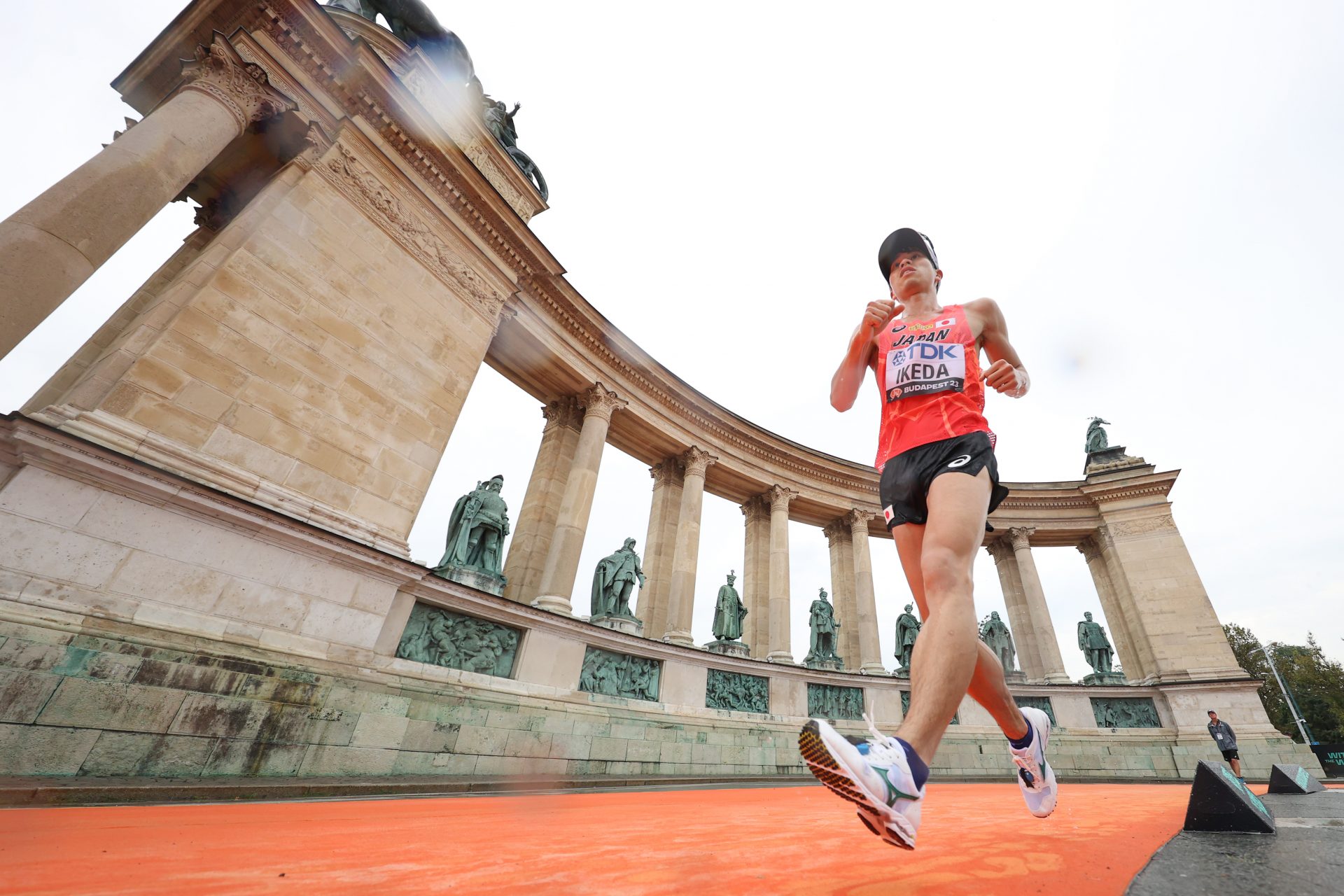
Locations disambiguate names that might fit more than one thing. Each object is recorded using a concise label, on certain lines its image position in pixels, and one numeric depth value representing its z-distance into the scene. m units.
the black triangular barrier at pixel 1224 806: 2.62
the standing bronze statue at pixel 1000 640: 18.48
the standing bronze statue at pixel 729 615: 14.48
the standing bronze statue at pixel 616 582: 12.30
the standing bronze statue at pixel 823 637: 15.90
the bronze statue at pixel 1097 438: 23.56
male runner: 1.68
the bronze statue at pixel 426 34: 13.11
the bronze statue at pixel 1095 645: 18.84
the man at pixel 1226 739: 11.80
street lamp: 31.19
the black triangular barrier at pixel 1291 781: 5.15
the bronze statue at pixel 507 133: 14.05
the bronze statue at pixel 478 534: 9.92
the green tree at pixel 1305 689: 36.19
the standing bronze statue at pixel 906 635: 17.62
